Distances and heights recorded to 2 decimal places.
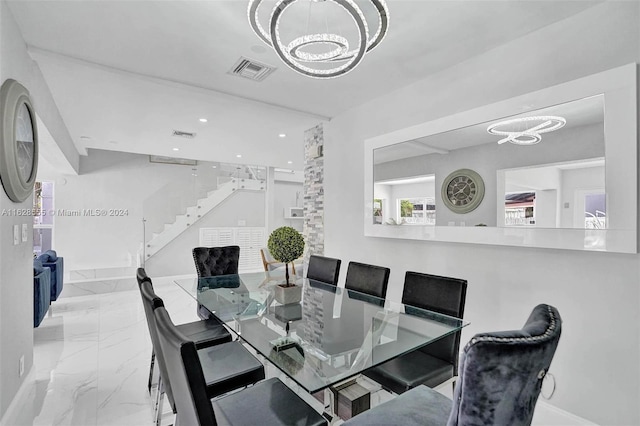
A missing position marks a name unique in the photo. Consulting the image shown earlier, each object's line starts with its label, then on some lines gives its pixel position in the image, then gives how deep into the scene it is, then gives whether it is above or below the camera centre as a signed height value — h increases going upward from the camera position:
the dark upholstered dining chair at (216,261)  3.40 -0.51
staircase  7.16 +0.08
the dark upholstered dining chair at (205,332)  2.28 -0.90
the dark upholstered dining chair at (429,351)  1.73 -0.83
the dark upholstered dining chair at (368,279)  2.53 -0.54
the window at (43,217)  6.38 -0.08
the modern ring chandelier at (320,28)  1.53 +1.00
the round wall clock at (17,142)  1.92 +0.48
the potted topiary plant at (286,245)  2.52 -0.24
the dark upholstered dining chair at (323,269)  3.05 -0.54
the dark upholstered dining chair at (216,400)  0.97 -0.82
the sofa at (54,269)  4.47 -0.81
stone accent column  4.41 +0.35
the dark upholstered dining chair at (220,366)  1.63 -0.88
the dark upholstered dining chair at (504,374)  0.85 -0.43
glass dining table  1.40 -0.65
